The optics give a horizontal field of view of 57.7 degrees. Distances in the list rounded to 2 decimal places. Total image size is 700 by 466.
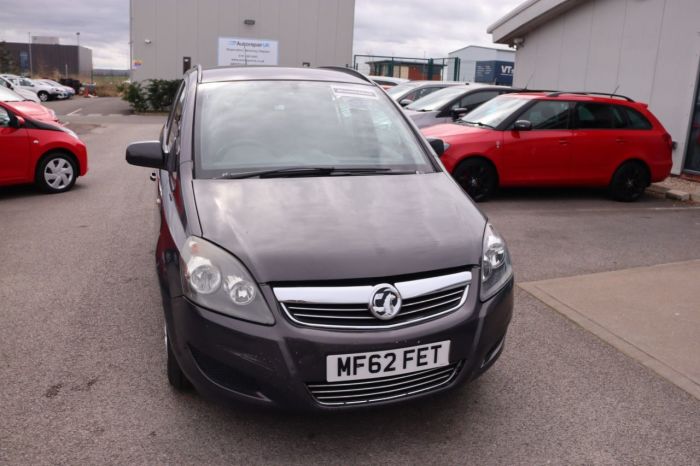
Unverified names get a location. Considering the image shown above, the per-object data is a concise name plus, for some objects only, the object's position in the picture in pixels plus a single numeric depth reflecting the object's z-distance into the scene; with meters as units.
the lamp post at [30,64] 70.93
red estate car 8.41
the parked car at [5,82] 28.43
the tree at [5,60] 58.34
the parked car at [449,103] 11.27
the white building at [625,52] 11.13
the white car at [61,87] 39.38
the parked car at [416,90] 14.23
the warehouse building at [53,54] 78.88
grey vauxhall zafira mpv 2.53
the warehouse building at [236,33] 30.89
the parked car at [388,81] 20.80
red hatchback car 8.07
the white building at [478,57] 36.94
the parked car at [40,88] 36.69
